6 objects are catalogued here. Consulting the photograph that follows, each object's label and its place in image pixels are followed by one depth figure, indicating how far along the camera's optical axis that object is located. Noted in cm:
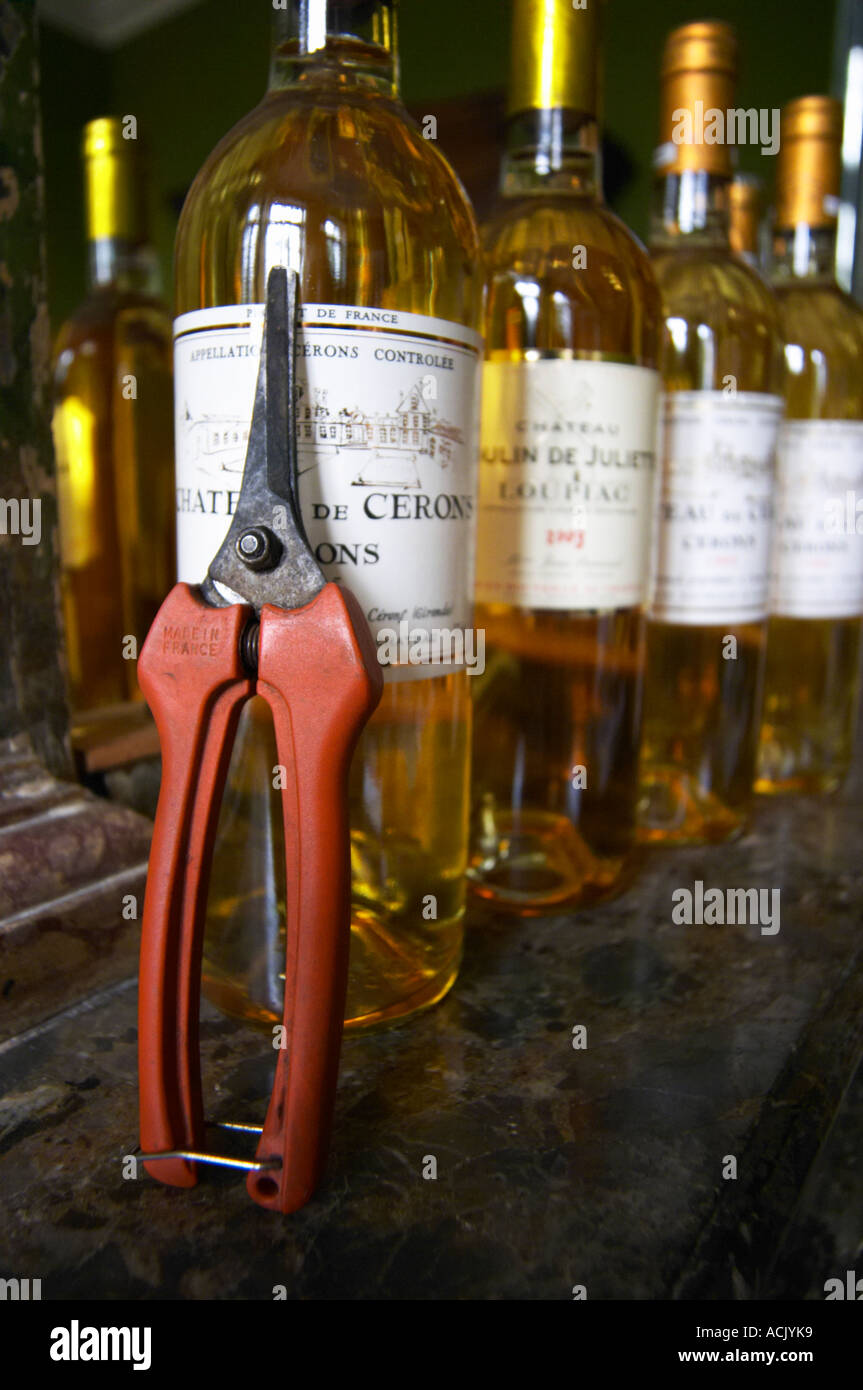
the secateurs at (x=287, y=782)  27
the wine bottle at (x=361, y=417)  33
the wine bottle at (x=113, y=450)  63
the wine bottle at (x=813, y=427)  66
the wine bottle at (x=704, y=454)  54
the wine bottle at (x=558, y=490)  44
